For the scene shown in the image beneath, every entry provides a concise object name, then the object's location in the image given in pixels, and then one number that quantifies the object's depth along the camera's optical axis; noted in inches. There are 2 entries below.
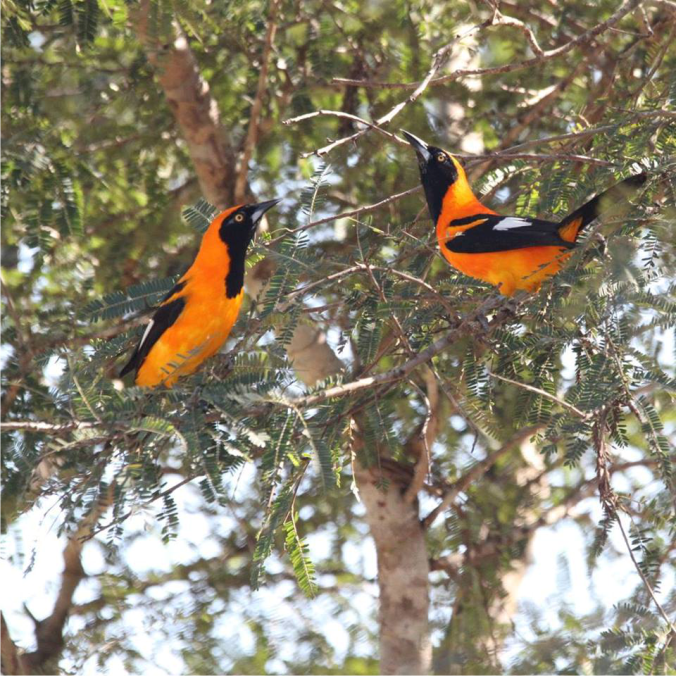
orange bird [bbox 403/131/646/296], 335.3
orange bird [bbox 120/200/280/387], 374.3
